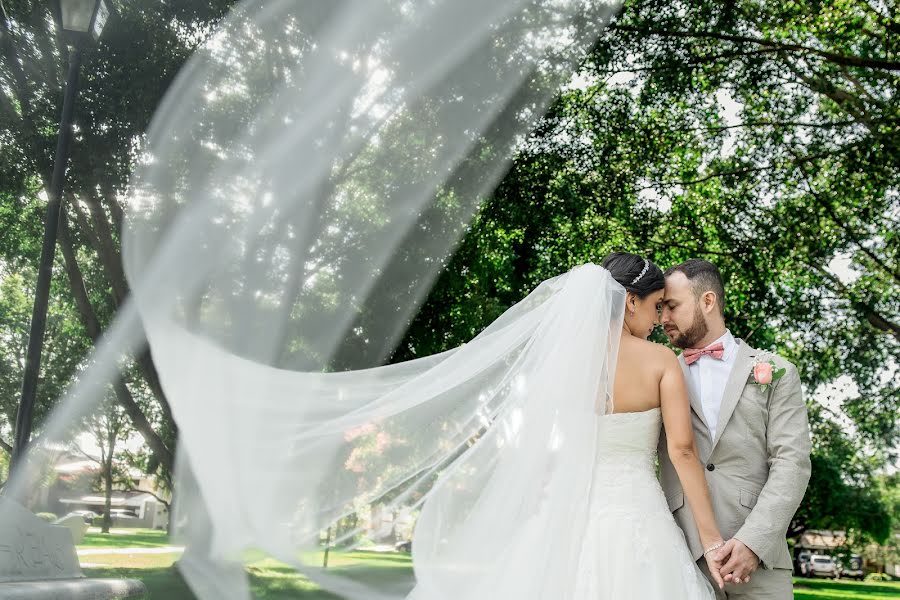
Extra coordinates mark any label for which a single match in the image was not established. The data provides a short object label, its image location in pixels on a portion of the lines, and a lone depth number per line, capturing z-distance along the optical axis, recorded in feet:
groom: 9.96
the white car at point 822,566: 192.96
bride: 9.62
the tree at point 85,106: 18.67
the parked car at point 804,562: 180.50
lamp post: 15.07
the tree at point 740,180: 32.65
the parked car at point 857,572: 184.71
